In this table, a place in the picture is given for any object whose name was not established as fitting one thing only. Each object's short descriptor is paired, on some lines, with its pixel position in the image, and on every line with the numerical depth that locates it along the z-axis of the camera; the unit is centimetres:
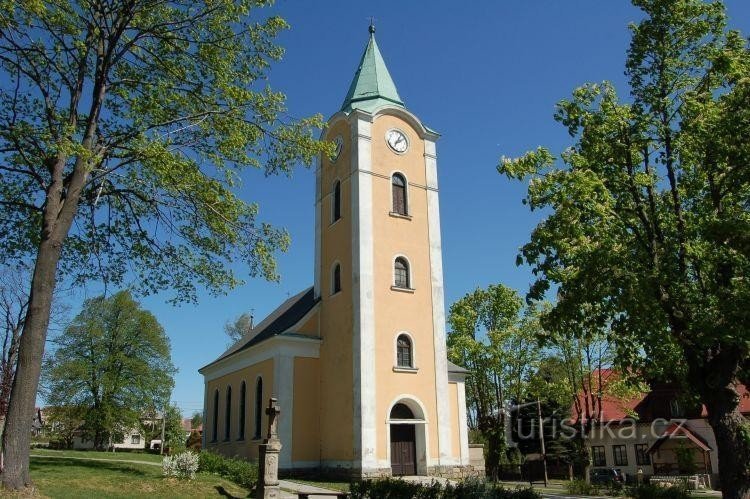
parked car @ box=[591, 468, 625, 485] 3369
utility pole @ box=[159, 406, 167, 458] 4659
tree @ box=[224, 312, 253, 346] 5706
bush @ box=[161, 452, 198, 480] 1747
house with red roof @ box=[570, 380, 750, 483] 3572
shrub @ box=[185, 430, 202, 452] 4843
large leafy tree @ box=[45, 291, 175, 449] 4362
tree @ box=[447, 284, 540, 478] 3878
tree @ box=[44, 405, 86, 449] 4444
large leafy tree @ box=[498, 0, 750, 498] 1232
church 2388
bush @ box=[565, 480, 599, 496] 2197
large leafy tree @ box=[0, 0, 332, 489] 1488
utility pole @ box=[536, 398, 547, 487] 3148
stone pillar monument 1597
